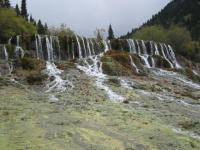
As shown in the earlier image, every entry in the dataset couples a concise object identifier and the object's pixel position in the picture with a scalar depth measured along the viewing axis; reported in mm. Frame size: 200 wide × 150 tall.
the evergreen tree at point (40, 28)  56558
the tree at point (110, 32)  78583
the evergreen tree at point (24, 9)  59482
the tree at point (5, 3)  52692
